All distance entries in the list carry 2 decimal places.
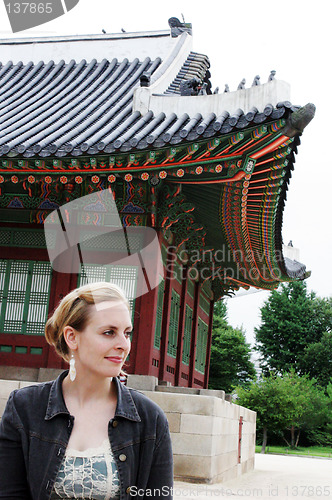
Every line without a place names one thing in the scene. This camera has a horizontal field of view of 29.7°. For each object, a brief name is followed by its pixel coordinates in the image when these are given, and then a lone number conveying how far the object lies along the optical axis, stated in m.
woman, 2.55
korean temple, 9.12
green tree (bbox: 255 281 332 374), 48.68
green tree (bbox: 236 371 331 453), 33.09
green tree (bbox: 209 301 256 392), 43.78
